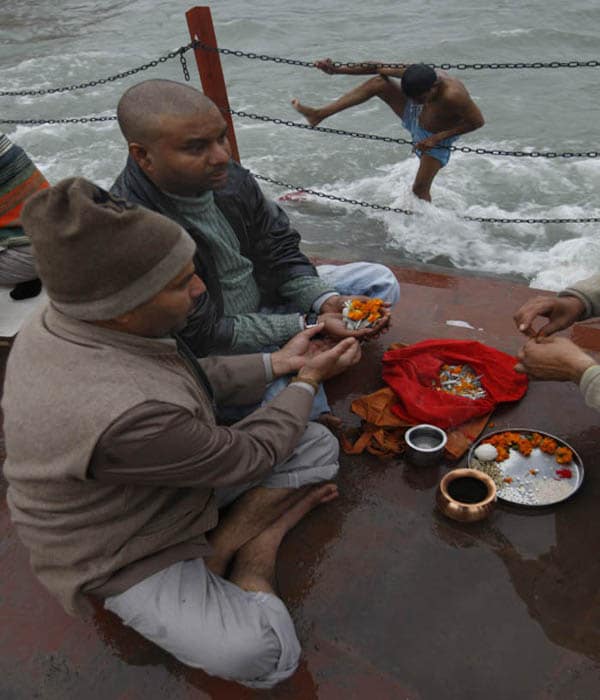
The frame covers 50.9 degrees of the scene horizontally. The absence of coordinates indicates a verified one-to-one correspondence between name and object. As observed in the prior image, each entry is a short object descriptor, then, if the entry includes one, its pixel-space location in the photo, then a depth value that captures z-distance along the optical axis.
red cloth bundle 3.13
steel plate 2.72
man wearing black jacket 2.84
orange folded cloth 3.06
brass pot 2.63
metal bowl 2.90
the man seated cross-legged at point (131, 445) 1.80
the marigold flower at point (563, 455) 2.85
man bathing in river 6.27
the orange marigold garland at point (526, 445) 2.87
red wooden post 4.55
